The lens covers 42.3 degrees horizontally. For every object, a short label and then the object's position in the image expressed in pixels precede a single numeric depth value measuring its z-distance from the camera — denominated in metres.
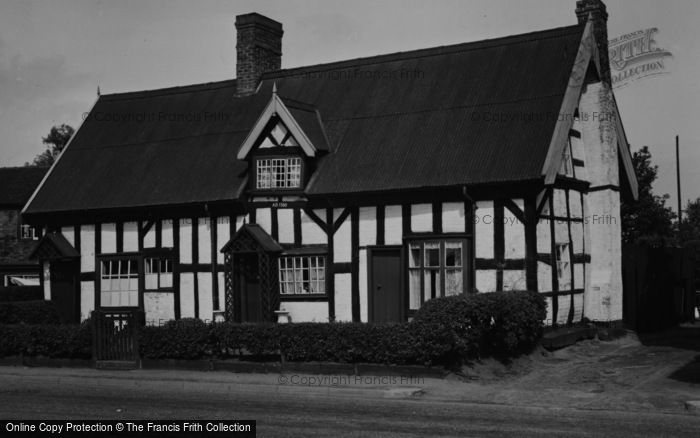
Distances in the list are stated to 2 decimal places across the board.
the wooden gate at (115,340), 19.64
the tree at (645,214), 39.19
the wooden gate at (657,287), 25.64
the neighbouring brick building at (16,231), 42.38
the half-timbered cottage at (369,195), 22.06
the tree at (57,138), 66.38
